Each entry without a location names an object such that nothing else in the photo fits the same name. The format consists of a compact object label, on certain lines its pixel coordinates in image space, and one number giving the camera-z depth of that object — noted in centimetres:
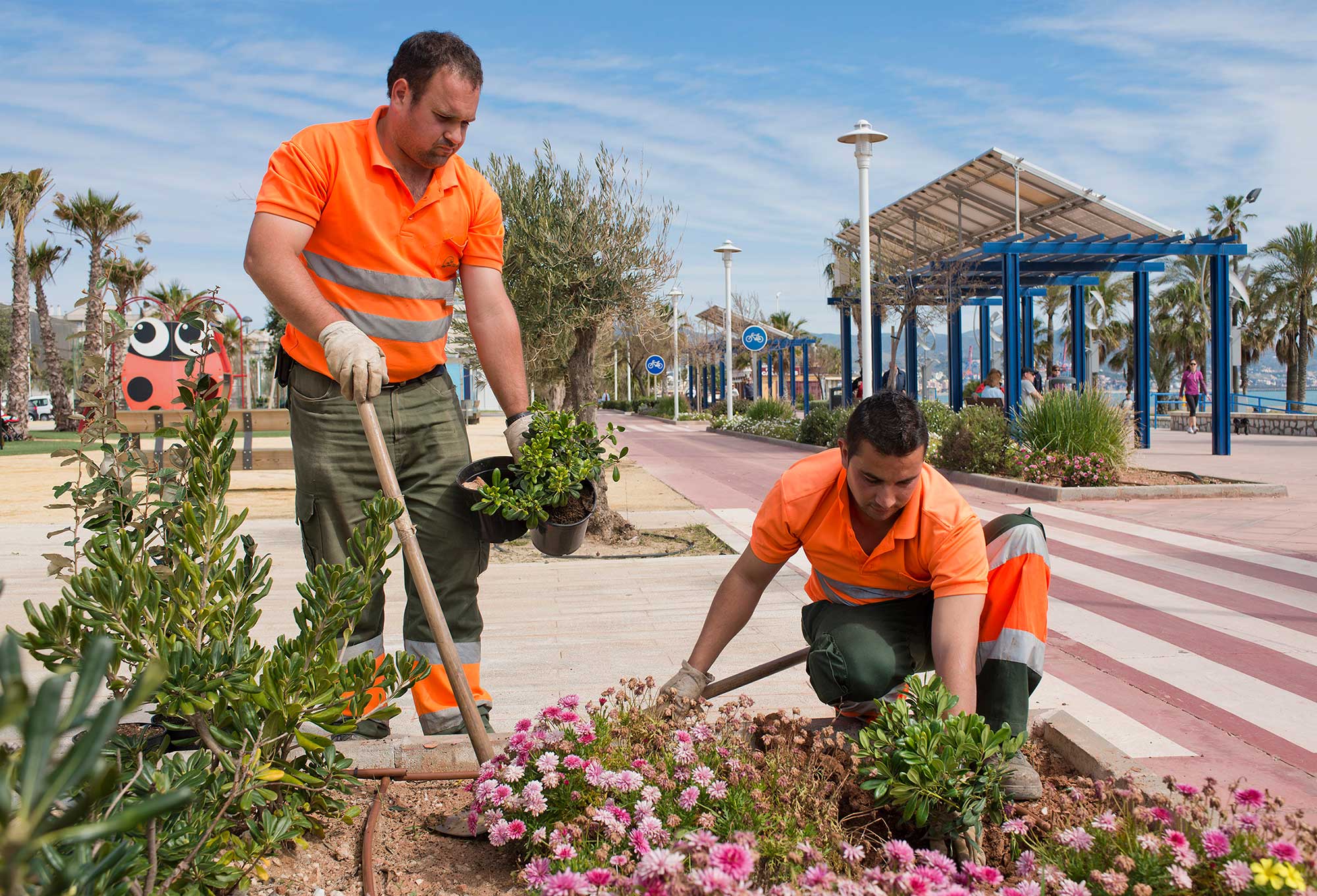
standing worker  279
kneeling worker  246
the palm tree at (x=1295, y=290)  4188
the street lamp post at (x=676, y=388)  3459
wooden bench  1049
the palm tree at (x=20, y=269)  3244
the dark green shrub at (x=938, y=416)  1881
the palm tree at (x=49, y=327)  3516
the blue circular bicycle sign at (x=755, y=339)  2459
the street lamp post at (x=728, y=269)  2764
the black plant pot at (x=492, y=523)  293
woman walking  2519
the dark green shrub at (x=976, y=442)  1326
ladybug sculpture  1194
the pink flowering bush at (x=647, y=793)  188
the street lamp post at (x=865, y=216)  1459
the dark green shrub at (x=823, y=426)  2045
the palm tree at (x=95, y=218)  3481
